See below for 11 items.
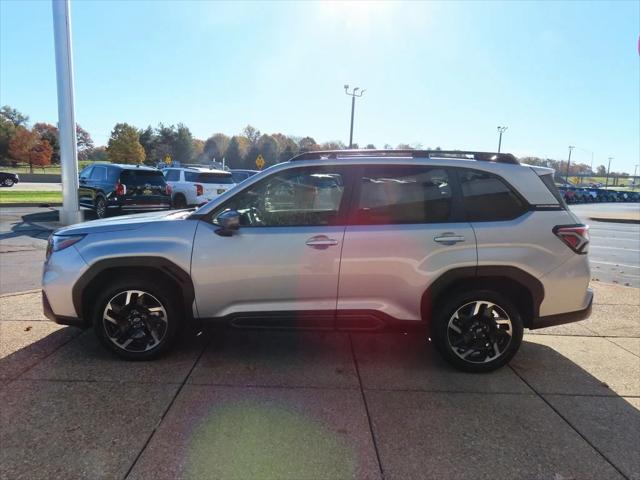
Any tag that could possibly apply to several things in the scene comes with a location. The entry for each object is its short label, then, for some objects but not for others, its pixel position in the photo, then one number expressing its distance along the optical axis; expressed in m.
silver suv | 3.65
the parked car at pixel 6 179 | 37.66
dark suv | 13.67
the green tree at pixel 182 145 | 86.88
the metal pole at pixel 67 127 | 12.41
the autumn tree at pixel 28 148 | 65.56
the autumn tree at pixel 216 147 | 98.38
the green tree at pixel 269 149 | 90.19
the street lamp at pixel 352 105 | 39.38
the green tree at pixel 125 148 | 63.72
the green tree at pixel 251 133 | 114.81
